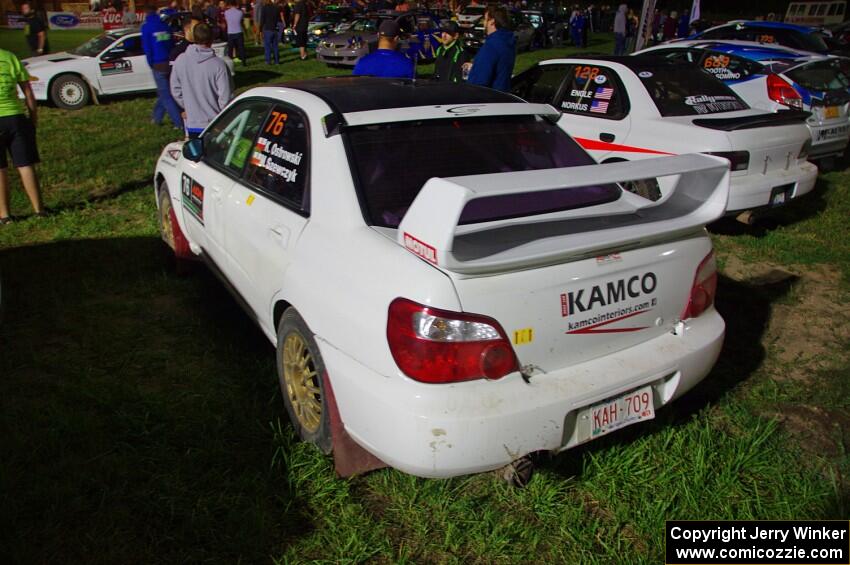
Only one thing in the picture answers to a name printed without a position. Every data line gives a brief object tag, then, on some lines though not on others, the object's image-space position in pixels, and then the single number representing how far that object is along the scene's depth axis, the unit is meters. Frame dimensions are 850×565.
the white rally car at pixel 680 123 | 5.22
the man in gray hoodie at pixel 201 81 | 5.87
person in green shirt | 5.45
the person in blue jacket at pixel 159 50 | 9.48
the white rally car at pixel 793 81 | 7.31
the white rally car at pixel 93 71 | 11.71
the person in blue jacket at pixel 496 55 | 6.33
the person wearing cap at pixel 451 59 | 7.27
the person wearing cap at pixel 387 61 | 5.83
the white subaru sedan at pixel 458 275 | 2.15
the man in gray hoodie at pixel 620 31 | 18.67
